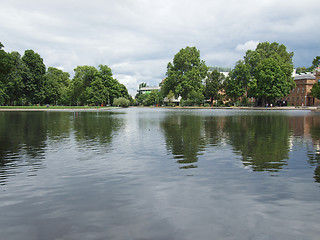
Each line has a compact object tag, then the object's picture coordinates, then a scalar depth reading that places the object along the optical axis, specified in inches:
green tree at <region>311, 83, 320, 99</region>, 3275.3
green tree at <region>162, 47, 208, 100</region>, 4722.0
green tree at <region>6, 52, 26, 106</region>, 3678.6
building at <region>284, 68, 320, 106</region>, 4960.6
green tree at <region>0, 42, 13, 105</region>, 2138.3
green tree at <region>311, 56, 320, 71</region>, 3181.1
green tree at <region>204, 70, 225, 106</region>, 5078.7
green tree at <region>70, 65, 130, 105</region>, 4382.4
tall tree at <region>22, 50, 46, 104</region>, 3816.4
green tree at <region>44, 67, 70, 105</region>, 4143.7
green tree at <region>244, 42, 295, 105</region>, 3774.6
